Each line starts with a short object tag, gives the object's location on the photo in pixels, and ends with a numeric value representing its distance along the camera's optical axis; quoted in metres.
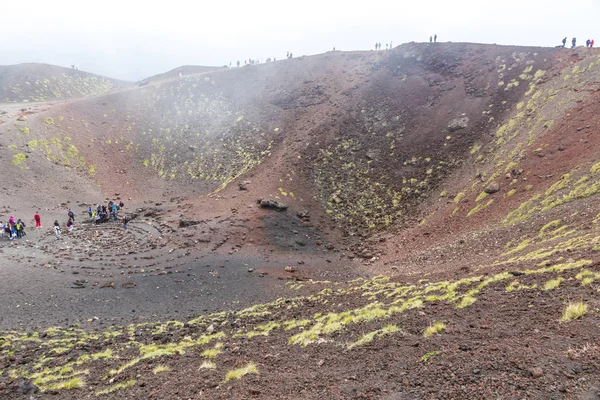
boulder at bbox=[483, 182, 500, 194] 30.00
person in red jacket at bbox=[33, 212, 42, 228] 31.06
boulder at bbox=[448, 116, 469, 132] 44.03
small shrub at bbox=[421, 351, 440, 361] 8.88
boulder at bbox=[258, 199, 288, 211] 35.00
